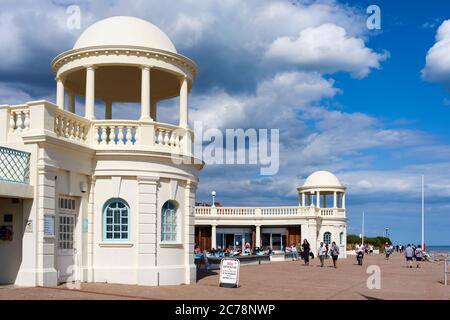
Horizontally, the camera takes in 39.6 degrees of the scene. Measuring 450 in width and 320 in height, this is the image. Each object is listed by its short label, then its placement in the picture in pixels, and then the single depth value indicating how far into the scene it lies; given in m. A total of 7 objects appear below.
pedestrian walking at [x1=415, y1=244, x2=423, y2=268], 42.75
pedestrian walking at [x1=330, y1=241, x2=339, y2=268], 33.38
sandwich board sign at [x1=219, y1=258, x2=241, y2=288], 20.00
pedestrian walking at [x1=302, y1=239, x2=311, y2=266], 35.93
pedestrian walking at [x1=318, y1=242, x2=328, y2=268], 34.40
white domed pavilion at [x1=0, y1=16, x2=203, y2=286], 16.66
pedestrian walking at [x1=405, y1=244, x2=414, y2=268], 36.19
